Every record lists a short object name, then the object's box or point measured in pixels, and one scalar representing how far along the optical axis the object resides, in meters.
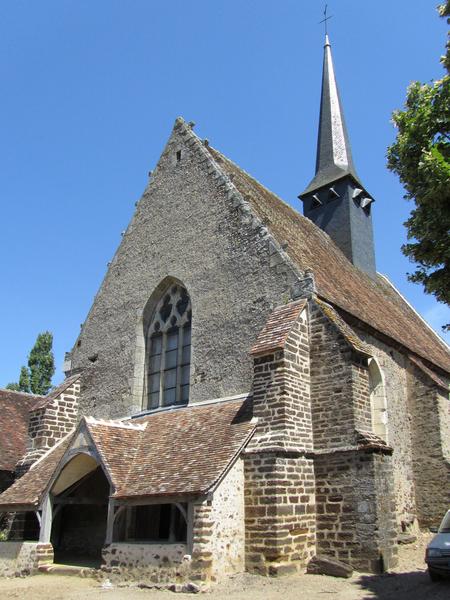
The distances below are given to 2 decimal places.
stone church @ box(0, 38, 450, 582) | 9.28
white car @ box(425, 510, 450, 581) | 8.21
